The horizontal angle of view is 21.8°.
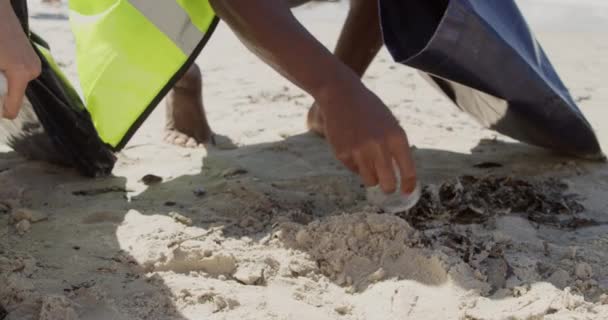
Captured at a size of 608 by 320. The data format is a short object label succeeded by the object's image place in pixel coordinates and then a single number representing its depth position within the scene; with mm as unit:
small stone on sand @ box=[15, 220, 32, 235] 1914
